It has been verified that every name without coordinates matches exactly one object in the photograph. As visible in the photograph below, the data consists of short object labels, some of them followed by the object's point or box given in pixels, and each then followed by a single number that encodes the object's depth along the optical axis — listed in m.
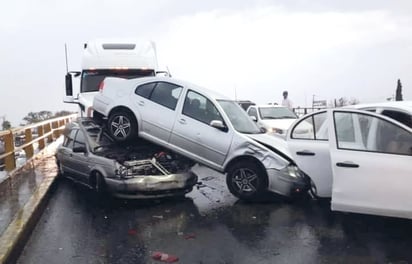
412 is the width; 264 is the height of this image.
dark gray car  8.29
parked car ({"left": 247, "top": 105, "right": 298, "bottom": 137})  15.30
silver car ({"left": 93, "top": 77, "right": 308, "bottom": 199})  8.34
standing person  18.88
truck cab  14.26
